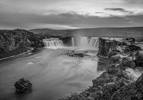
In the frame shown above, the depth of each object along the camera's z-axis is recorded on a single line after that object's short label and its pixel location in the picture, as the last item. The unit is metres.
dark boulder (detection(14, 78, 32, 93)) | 26.53
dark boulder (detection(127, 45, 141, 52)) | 21.13
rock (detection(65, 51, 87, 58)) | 58.80
